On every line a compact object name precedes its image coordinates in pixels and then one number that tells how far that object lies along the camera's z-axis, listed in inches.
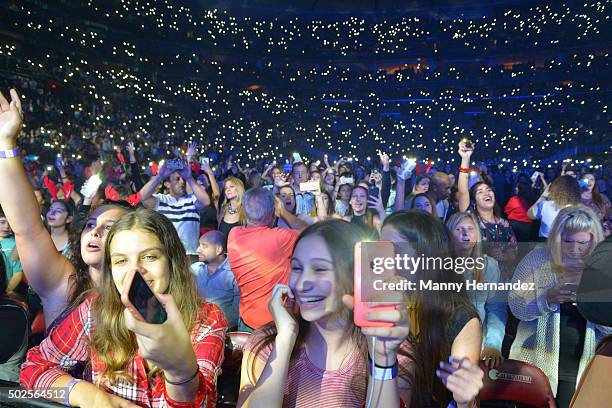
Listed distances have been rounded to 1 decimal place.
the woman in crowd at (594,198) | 197.9
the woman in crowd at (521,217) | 196.4
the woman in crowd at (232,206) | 181.2
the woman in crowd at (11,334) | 73.9
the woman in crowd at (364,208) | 175.9
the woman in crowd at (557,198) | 166.2
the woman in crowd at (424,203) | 165.8
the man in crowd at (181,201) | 183.0
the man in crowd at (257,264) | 117.1
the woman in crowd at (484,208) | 150.2
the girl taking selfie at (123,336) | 60.9
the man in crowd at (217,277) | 129.6
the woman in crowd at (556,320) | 86.6
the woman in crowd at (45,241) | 71.6
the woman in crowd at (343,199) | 203.8
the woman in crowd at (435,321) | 62.2
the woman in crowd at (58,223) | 144.6
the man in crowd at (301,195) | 222.2
